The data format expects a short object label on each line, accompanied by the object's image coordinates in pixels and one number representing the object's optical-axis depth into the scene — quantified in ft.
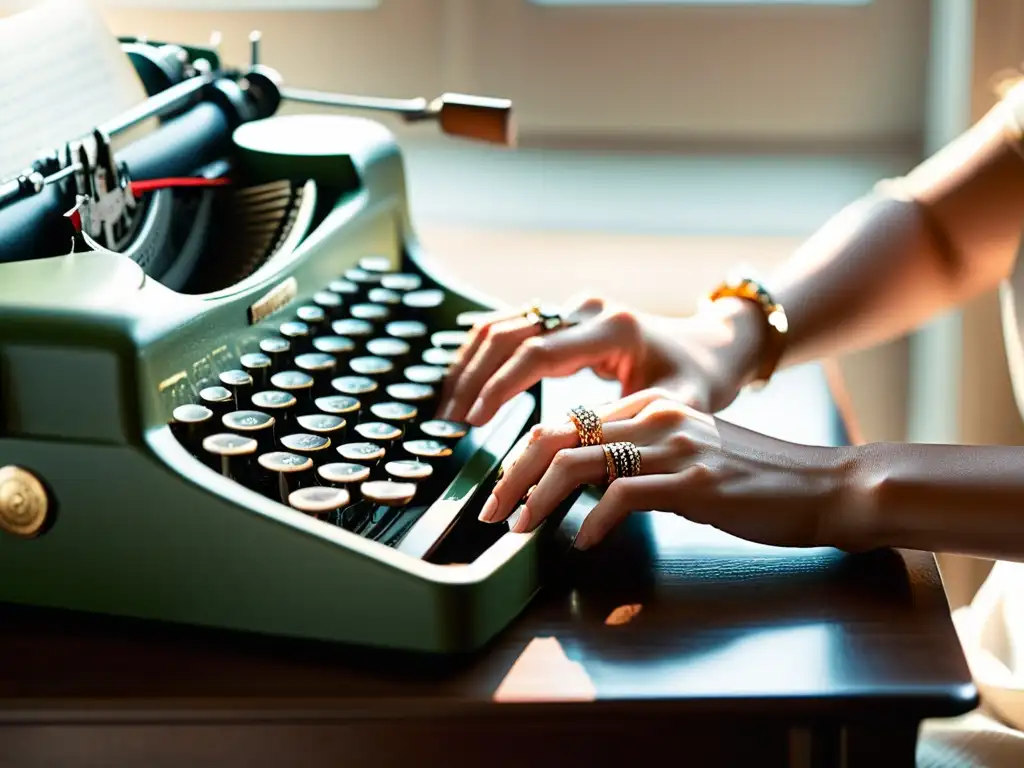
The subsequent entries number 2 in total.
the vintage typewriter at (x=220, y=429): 2.48
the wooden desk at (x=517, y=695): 2.33
